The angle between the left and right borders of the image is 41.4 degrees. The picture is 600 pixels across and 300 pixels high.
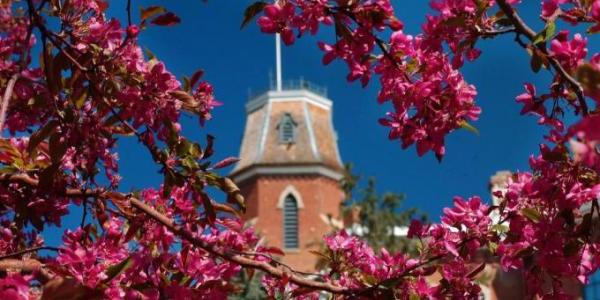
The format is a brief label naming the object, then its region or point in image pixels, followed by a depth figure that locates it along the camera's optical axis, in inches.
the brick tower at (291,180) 1190.3
